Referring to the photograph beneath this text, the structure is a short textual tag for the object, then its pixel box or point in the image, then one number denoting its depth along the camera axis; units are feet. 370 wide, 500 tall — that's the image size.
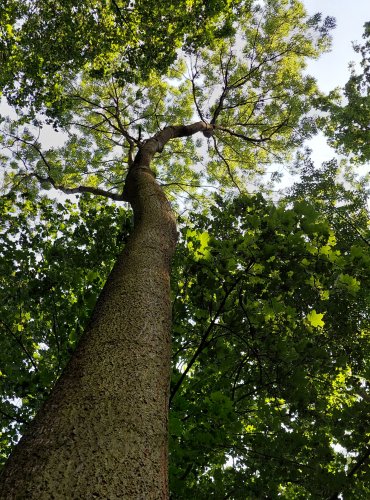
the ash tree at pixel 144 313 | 4.25
